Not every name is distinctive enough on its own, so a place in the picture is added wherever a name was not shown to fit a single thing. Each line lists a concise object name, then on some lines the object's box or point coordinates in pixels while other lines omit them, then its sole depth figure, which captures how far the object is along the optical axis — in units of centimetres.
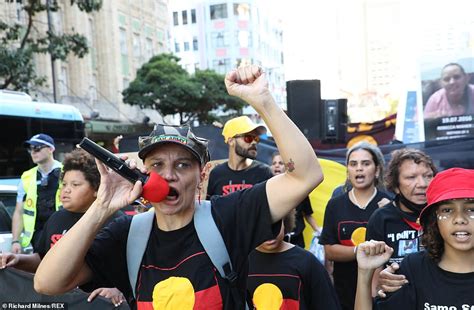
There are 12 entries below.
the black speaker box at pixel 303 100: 1034
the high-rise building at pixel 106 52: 2647
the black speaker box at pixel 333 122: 1090
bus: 1115
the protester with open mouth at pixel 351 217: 389
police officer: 553
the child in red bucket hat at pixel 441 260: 222
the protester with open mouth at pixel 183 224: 200
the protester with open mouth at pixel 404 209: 324
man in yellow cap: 538
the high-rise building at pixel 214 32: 5909
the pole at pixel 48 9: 1569
